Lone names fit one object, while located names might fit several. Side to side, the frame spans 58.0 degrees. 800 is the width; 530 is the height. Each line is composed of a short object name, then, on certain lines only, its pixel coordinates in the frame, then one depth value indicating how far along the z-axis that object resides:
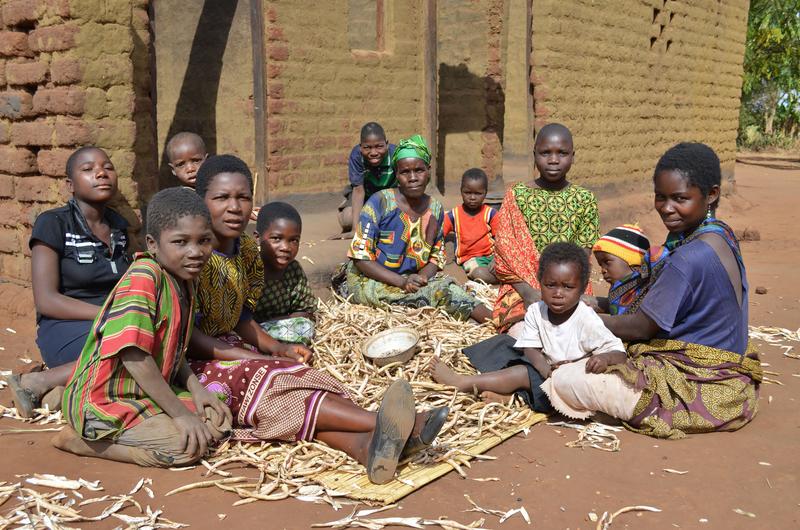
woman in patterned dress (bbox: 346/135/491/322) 5.28
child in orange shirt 6.58
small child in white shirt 3.67
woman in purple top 3.46
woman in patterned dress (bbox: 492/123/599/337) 4.81
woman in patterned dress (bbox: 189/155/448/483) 2.90
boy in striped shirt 2.95
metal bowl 4.25
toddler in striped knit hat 3.99
